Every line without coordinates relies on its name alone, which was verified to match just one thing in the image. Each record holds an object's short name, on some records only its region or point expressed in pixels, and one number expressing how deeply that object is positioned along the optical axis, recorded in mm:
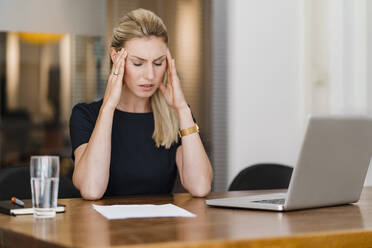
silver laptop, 1855
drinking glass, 1866
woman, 2474
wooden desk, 1553
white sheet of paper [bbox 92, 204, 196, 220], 1821
